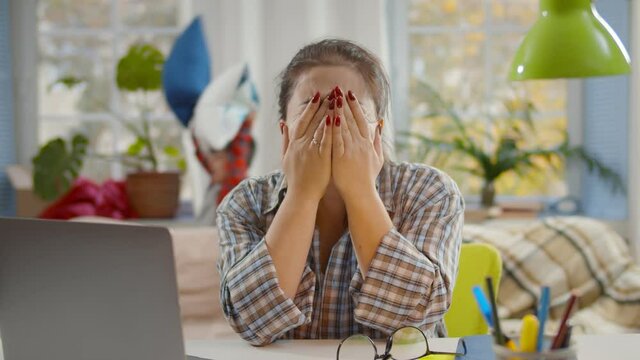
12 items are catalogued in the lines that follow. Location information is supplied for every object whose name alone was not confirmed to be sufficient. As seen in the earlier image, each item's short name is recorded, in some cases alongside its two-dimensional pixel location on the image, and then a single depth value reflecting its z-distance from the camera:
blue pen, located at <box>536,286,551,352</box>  0.99
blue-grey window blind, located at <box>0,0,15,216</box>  3.72
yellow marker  1.01
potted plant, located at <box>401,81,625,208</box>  3.53
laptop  1.00
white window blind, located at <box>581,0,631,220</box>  3.46
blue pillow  3.40
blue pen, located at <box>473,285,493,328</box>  1.03
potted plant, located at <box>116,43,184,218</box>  3.49
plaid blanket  3.10
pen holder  0.99
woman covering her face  1.46
